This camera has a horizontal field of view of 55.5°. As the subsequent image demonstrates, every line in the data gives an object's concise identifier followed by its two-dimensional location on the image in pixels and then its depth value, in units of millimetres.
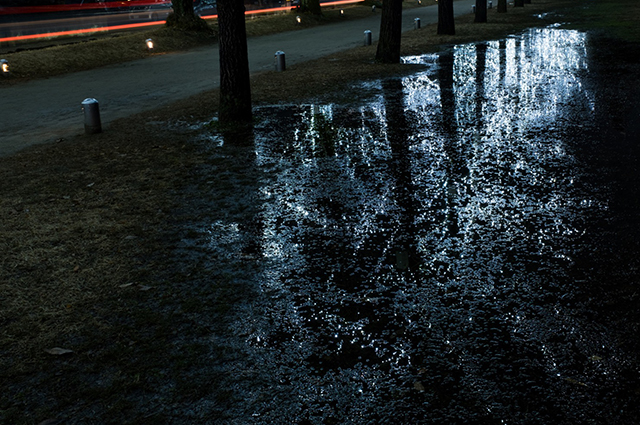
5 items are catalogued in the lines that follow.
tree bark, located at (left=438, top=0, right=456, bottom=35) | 25016
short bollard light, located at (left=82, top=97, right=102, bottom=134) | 11047
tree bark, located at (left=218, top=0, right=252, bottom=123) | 11008
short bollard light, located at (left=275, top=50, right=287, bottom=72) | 17562
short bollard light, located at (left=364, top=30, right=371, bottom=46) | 23203
